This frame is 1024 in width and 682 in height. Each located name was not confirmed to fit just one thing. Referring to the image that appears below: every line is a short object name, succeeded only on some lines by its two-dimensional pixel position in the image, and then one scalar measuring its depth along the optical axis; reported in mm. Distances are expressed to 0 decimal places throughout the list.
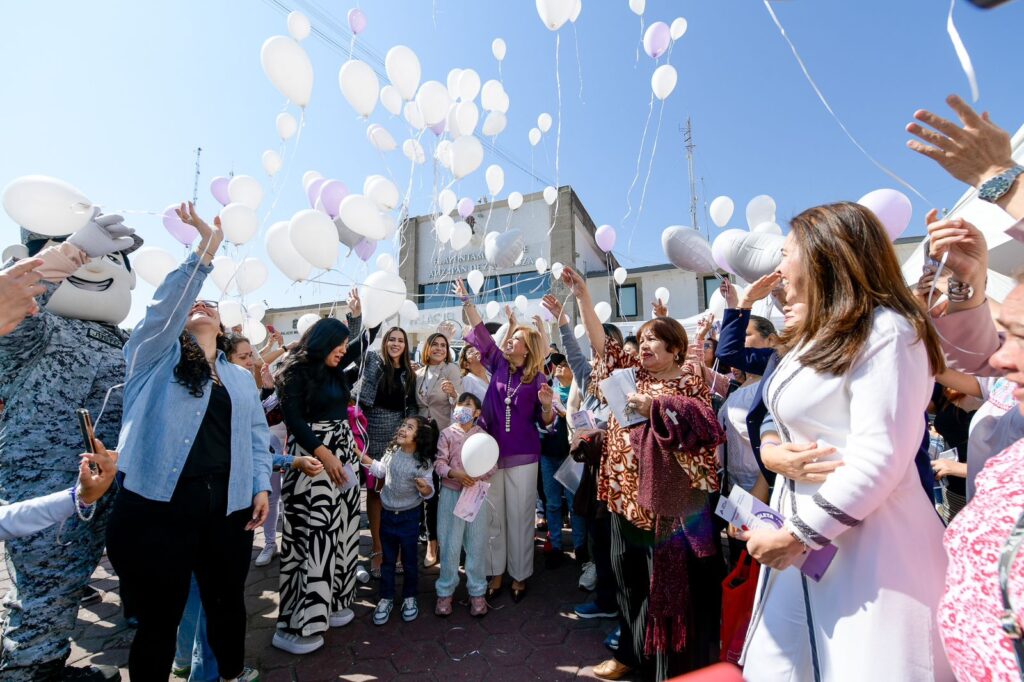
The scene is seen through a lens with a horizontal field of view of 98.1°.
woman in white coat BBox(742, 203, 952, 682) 1020
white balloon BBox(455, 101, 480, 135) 4492
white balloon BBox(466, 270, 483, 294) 7247
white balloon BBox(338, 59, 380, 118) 3596
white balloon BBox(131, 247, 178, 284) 2689
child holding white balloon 2910
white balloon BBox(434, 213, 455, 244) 5151
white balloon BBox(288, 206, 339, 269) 2926
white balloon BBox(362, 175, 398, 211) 3828
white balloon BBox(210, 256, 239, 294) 3764
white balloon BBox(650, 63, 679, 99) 4422
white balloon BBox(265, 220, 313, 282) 3328
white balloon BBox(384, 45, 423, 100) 4113
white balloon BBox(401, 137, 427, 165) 5123
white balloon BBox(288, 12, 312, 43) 3457
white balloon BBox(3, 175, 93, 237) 1883
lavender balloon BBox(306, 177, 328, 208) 4098
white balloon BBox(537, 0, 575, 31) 3715
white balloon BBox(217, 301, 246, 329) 4574
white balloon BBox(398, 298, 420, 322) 5877
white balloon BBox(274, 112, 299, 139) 3844
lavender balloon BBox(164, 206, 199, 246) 3252
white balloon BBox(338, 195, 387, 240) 3283
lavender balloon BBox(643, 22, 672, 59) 4289
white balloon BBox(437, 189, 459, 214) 5401
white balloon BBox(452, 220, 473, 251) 5153
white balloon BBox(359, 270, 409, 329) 3266
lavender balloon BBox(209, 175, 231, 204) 4011
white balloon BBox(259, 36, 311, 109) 3051
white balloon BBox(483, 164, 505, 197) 5789
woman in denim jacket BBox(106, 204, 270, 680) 1762
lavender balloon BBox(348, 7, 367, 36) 4184
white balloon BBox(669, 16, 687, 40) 4362
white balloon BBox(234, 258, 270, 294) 4031
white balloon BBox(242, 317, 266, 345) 4695
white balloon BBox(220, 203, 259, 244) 3012
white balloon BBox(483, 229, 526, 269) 5281
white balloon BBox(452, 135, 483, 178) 4473
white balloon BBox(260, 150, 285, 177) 4492
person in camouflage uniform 1899
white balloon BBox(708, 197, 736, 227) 5238
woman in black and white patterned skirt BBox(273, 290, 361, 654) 2557
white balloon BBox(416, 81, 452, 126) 4305
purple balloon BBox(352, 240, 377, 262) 4234
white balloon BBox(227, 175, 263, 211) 3643
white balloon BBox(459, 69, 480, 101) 4645
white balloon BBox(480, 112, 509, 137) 5152
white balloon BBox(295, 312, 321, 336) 4508
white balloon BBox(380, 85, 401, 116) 4305
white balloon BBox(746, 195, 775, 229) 4754
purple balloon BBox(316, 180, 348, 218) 3840
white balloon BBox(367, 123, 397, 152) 4793
